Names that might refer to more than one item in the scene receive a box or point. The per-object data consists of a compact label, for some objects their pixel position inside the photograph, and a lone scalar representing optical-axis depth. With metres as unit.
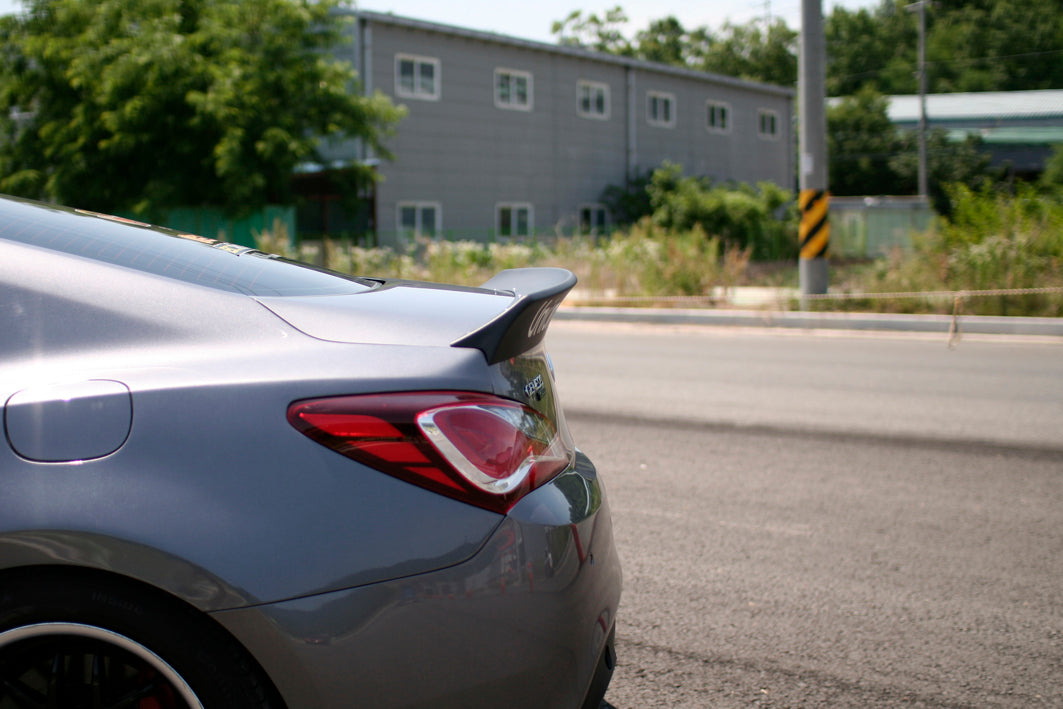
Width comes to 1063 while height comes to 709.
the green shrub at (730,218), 30.33
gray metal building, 27.19
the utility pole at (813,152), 15.30
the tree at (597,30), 76.31
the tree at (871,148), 60.16
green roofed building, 61.81
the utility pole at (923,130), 44.94
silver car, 1.81
